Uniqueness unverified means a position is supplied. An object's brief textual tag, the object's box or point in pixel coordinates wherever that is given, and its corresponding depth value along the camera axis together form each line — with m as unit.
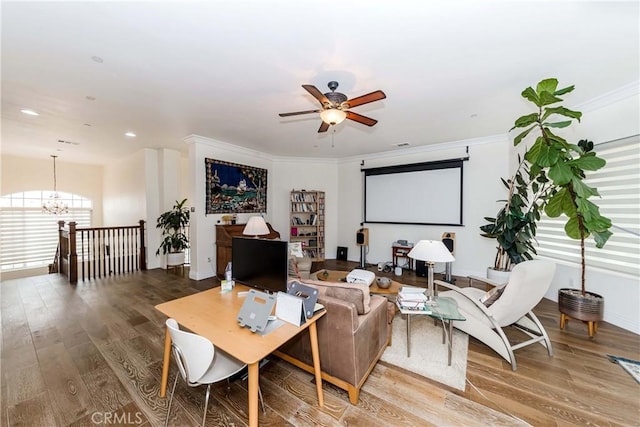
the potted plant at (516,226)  3.46
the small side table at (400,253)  5.34
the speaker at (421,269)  4.95
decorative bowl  3.18
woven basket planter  2.57
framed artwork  4.89
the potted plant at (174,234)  5.39
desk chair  1.32
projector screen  5.03
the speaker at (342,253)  6.46
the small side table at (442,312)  2.15
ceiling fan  2.23
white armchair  2.15
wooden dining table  1.27
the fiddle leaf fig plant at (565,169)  2.29
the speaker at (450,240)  4.72
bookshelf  6.30
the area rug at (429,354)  2.07
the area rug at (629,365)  2.06
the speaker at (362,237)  5.73
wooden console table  4.75
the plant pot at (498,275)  3.67
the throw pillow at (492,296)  2.43
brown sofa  1.74
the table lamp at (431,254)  2.29
